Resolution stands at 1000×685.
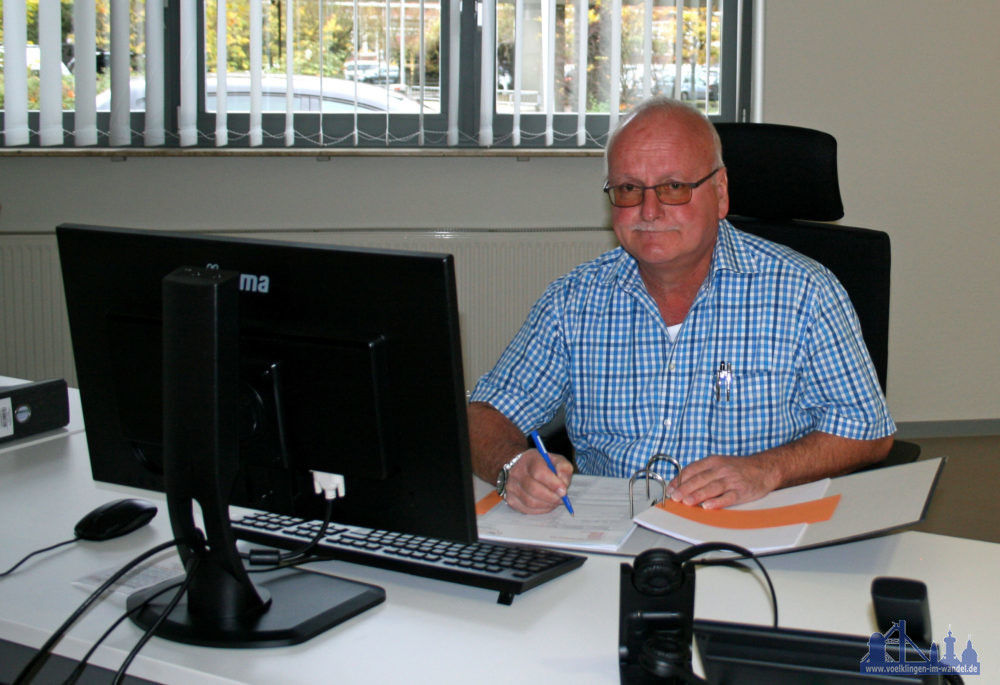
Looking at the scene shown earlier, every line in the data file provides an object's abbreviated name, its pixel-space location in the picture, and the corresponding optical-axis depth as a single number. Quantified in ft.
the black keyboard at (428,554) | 3.99
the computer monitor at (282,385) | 3.44
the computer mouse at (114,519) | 4.55
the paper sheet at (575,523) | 4.40
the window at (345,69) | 11.82
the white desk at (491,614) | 3.43
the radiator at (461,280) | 12.16
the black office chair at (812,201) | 6.42
